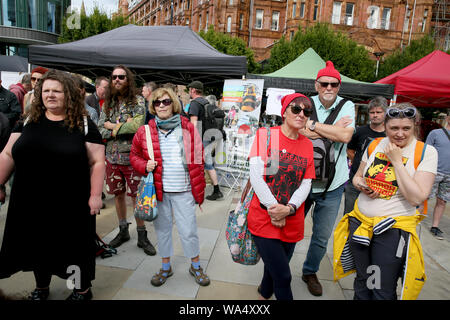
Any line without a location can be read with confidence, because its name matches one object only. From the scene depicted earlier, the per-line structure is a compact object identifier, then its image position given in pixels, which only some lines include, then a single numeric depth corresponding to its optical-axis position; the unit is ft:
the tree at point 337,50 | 71.92
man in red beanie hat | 7.41
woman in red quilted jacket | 8.23
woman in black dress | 6.63
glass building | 83.25
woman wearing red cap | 6.61
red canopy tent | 21.68
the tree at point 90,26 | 69.67
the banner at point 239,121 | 20.39
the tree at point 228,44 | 88.38
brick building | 91.81
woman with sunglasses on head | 6.06
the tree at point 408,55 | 71.26
